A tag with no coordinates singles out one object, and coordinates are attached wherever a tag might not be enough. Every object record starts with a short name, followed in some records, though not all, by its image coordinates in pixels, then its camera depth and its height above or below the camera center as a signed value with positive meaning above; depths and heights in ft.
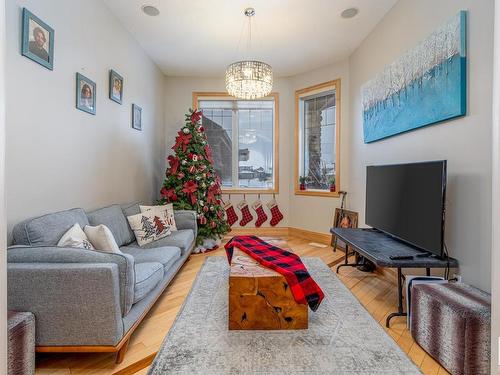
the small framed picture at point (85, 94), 8.33 +2.87
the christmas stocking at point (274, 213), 16.94 -1.44
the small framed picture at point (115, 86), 10.21 +3.78
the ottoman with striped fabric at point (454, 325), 4.81 -2.51
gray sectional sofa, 5.03 -1.94
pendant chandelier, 9.90 +3.96
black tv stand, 6.72 -1.64
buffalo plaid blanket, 6.39 -1.90
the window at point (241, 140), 17.38 +3.02
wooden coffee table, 6.39 -2.67
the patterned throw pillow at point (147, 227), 9.91 -1.43
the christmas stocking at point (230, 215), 16.80 -1.59
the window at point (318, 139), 15.01 +2.86
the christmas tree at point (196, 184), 13.25 +0.19
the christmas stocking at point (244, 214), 16.86 -1.52
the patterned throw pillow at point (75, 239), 6.31 -1.21
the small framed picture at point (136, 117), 12.24 +3.17
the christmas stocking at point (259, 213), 16.88 -1.45
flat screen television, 6.80 -0.33
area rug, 5.31 -3.34
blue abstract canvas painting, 6.77 +3.11
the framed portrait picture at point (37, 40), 6.32 +3.47
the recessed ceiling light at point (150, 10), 10.00 +6.44
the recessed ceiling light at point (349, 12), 10.17 +6.54
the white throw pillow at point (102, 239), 6.75 -1.27
